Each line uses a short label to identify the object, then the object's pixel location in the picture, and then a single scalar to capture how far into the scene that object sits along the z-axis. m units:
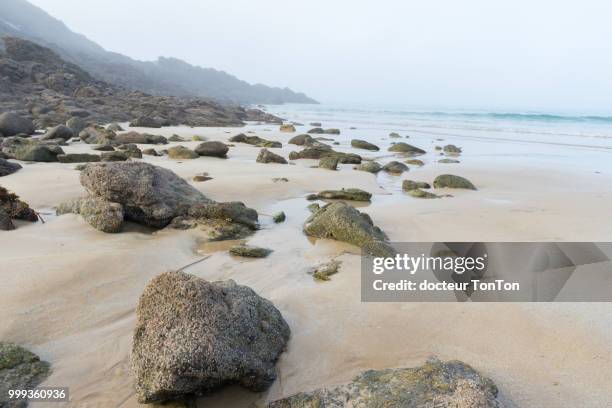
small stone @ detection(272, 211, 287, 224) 5.72
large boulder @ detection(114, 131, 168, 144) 13.30
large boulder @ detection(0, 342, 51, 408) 2.23
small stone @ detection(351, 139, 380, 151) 15.43
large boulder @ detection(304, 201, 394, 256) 4.53
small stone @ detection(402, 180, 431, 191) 8.12
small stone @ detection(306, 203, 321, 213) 6.23
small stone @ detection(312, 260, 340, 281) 3.95
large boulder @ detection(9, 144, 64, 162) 9.12
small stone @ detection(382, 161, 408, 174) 10.43
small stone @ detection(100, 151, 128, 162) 9.40
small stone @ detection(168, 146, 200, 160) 10.72
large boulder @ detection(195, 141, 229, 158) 11.23
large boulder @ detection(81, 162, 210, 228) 5.12
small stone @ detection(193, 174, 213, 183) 7.67
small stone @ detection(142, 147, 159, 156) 11.02
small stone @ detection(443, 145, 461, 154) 15.14
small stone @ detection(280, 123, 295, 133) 22.69
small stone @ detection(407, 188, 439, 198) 7.48
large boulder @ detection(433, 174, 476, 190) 8.37
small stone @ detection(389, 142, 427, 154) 14.81
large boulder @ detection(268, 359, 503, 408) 2.05
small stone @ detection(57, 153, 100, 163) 9.33
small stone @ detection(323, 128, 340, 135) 22.03
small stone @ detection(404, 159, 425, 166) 11.80
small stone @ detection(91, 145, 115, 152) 11.17
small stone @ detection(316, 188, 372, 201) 7.07
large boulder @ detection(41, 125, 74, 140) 12.92
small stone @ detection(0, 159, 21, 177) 7.57
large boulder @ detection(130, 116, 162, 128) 19.41
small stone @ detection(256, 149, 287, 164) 10.80
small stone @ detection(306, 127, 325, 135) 21.74
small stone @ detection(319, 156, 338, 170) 10.27
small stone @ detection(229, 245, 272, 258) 4.37
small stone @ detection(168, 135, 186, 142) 14.74
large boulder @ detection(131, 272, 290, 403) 2.14
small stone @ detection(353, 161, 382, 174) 10.25
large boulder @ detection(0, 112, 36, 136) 13.44
